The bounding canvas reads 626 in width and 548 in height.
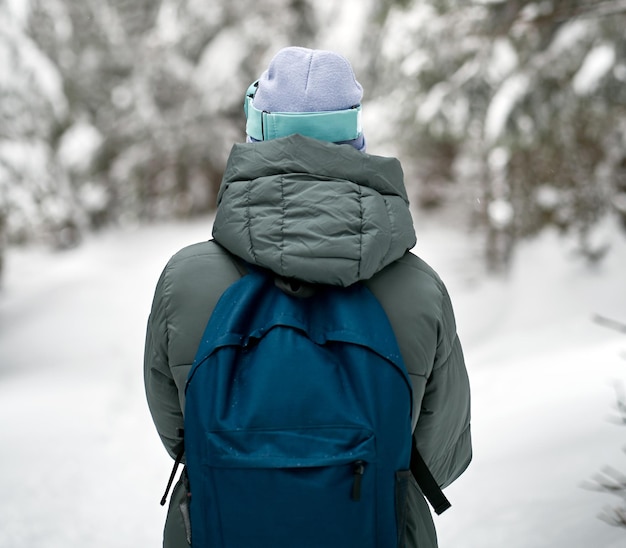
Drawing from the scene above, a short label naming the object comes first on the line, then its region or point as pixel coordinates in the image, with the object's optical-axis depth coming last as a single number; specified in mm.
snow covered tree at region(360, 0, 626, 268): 6695
